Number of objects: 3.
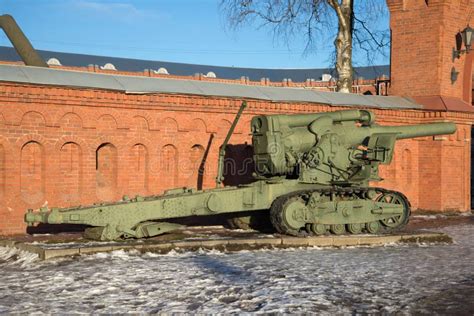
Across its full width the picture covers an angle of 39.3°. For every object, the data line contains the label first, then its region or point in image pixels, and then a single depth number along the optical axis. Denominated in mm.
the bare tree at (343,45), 21188
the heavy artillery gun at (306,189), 11305
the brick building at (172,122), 12750
